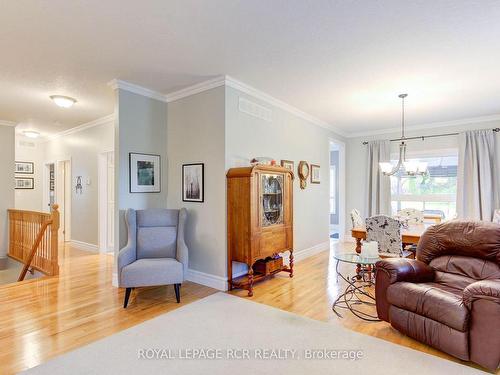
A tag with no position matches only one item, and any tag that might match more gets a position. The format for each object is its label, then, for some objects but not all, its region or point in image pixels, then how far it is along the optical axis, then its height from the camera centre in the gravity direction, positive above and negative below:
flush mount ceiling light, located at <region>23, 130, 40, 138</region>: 6.36 +1.21
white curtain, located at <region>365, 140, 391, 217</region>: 6.22 +0.12
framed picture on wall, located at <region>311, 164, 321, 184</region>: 5.51 +0.26
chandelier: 4.25 +0.31
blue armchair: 3.14 -0.75
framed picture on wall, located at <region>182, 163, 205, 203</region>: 3.88 +0.08
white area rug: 2.06 -1.27
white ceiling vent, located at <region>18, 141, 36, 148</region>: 7.05 +1.09
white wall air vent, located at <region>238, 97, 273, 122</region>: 3.90 +1.10
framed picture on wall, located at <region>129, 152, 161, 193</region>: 3.91 +0.21
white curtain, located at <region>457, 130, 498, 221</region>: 5.18 +0.21
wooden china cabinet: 3.50 -0.39
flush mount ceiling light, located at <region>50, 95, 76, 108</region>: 4.16 +1.27
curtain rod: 5.76 +1.04
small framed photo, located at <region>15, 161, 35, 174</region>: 6.98 +0.52
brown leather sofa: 2.05 -0.85
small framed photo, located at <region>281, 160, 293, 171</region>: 4.70 +0.40
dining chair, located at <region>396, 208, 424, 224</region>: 4.91 -0.48
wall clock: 5.11 +0.28
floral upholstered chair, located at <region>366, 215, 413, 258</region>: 3.60 -0.59
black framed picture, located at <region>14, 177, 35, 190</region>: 6.94 +0.13
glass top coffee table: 2.99 -1.27
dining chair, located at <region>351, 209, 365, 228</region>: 4.48 -0.49
